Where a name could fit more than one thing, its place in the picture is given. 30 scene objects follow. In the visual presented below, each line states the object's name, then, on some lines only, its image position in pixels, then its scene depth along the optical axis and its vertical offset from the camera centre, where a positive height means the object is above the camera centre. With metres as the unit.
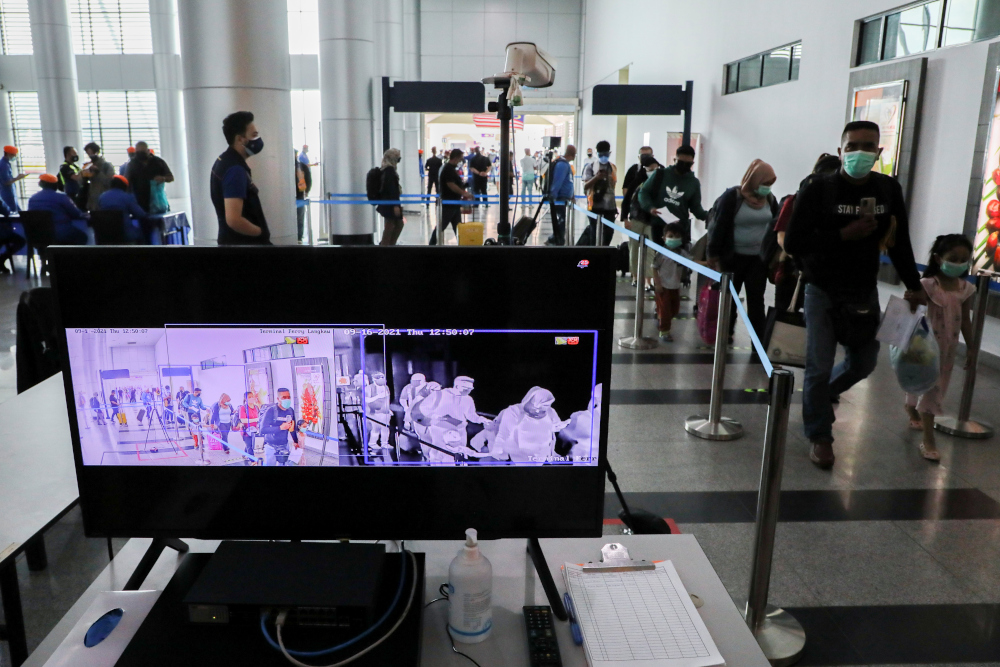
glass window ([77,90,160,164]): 23.41 +1.33
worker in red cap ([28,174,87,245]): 9.70 -0.60
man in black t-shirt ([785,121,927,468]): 3.69 -0.34
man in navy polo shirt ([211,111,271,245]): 4.42 -0.12
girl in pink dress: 4.15 -0.72
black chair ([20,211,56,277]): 9.62 -0.83
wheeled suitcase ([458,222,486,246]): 7.09 -0.60
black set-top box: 1.29 -0.72
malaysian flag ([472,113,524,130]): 36.08 +2.24
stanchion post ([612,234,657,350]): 6.60 -1.34
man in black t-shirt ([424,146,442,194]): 17.52 -0.02
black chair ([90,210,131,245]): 8.85 -0.73
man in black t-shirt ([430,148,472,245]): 11.05 -0.33
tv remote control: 1.31 -0.82
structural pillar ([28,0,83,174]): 15.39 +1.73
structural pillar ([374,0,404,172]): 16.94 +2.86
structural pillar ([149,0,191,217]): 18.78 +2.01
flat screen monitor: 1.34 -0.40
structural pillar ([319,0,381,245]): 12.18 +1.04
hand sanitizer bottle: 1.32 -0.74
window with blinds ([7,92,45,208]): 22.39 +1.03
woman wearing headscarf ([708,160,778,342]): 5.81 -0.42
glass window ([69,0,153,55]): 22.48 +4.02
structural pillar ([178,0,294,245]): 6.84 +0.73
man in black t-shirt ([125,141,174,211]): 9.77 -0.12
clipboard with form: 1.31 -0.81
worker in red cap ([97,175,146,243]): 9.11 -0.50
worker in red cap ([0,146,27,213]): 12.47 -0.29
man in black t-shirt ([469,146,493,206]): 15.78 -0.09
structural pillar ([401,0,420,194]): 19.92 +1.39
